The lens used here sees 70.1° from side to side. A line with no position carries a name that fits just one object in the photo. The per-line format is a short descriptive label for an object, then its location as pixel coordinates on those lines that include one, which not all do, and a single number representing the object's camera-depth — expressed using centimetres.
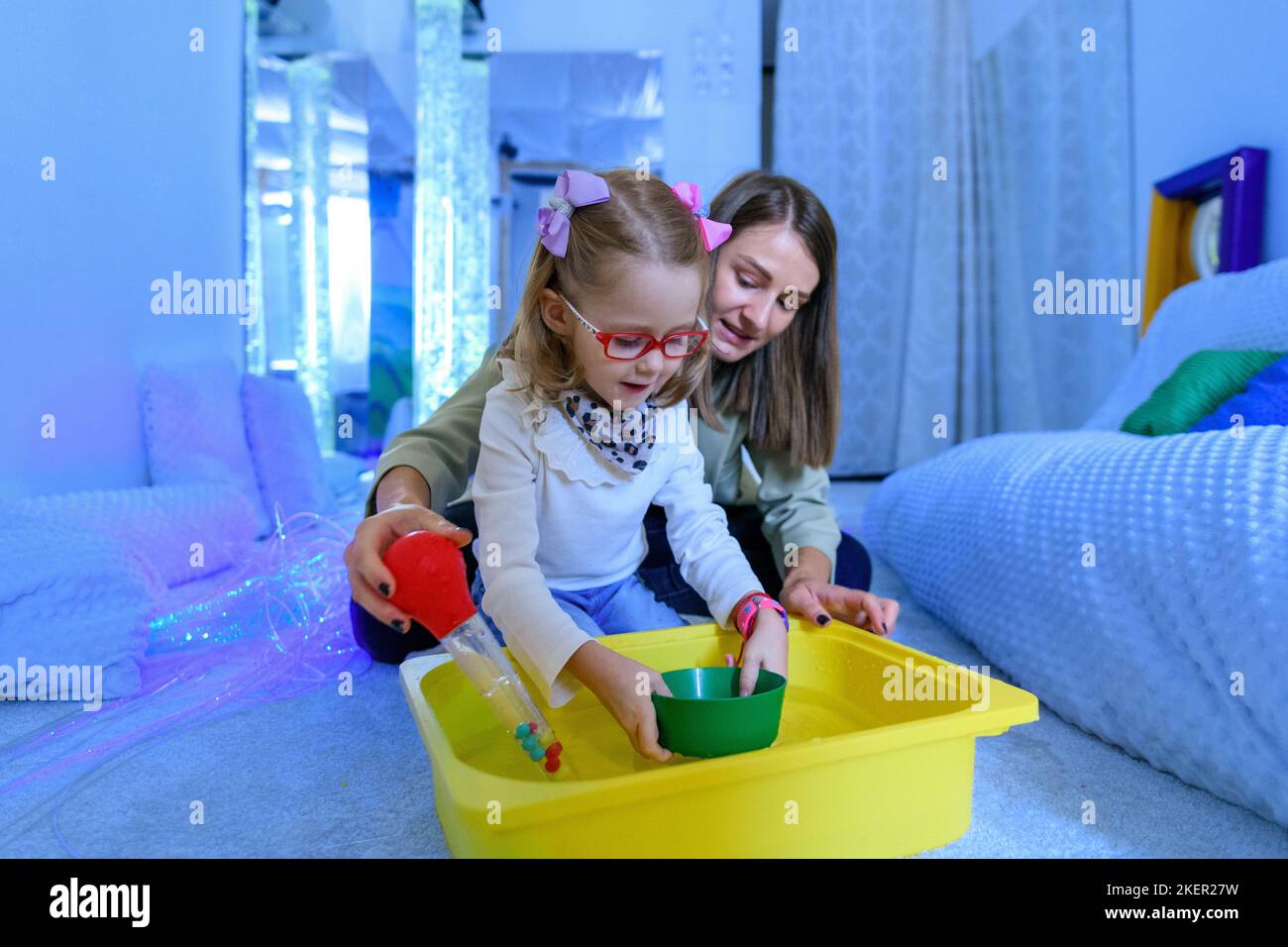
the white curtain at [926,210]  312
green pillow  134
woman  106
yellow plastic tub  60
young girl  83
